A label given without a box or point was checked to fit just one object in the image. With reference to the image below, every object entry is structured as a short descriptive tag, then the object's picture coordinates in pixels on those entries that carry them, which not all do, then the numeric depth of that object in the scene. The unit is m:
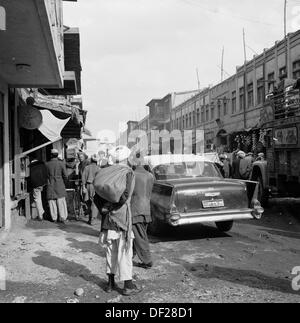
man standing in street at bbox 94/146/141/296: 4.70
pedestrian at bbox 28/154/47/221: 9.83
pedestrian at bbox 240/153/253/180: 13.62
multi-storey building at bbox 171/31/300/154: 25.49
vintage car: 7.30
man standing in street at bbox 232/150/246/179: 13.92
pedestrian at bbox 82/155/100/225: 10.14
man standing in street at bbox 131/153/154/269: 5.89
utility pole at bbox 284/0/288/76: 24.72
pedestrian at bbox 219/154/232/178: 15.99
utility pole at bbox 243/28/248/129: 32.38
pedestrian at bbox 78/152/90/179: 12.06
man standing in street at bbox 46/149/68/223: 9.75
